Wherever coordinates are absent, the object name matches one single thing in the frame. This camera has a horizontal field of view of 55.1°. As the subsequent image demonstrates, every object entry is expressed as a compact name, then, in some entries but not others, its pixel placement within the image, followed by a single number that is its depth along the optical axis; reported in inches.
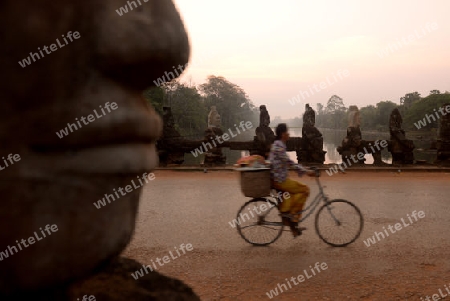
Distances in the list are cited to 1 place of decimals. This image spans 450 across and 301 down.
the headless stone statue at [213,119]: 735.1
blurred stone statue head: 41.0
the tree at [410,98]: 4287.6
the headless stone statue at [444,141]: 647.1
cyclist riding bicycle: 230.8
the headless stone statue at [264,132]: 676.7
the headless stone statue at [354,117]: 679.1
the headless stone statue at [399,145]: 667.4
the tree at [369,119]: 4109.3
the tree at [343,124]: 4467.8
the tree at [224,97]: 3118.1
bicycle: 256.1
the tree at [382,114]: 3938.2
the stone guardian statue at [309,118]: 696.4
